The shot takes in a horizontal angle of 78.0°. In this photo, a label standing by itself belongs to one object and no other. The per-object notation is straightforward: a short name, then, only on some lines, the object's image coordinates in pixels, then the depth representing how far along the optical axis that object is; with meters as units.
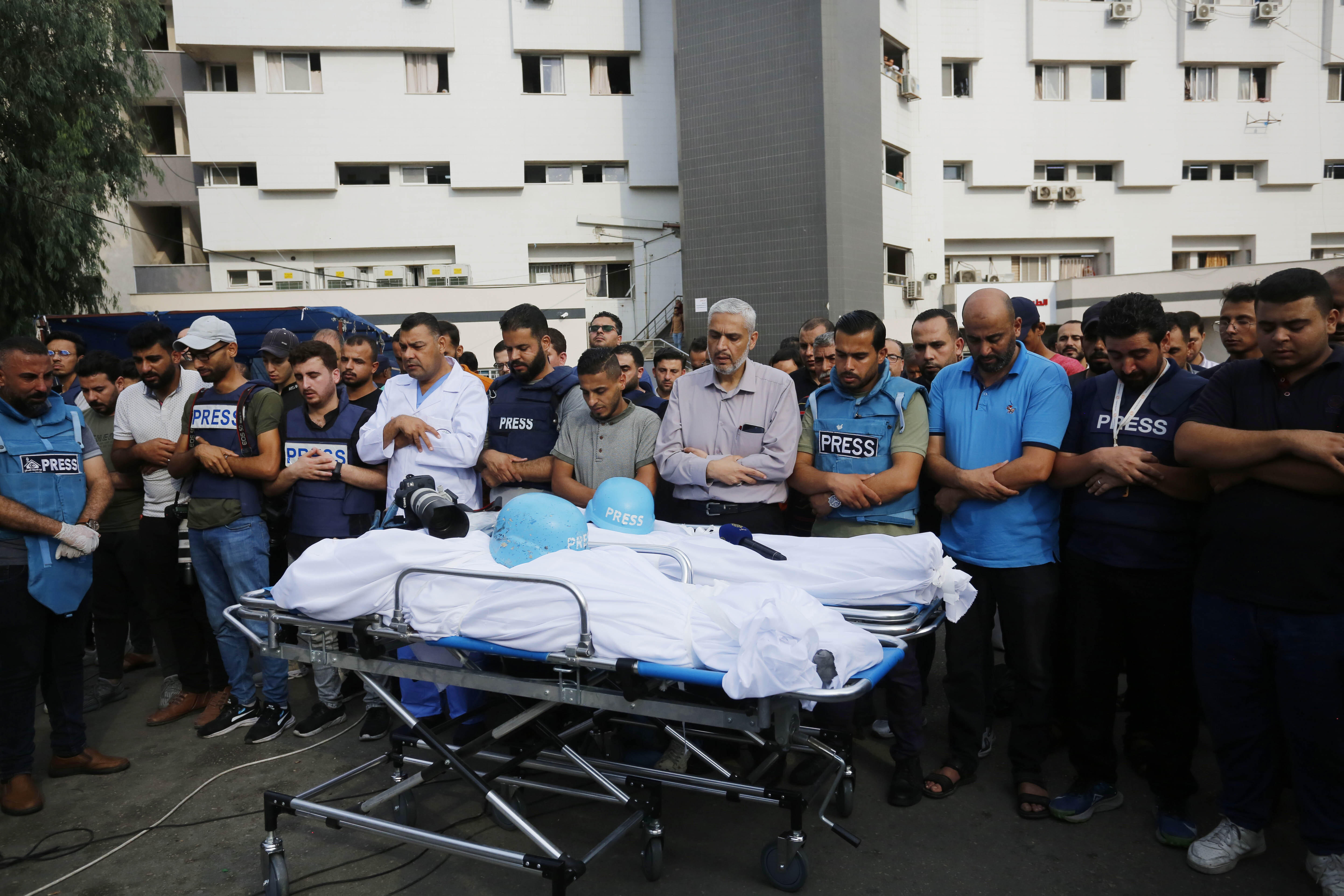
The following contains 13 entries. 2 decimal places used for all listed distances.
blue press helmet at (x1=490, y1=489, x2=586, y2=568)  3.21
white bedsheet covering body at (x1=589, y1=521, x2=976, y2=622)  2.97
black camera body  3.42
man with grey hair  4.23
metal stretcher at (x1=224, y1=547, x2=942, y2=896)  2.67
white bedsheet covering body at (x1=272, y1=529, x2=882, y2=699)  2.49
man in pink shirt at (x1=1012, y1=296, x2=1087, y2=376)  5.47
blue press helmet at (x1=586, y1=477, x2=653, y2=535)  3.60
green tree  12.29
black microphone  3.32
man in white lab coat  4.55
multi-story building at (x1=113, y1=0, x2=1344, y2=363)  20.19
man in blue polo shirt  3.75
